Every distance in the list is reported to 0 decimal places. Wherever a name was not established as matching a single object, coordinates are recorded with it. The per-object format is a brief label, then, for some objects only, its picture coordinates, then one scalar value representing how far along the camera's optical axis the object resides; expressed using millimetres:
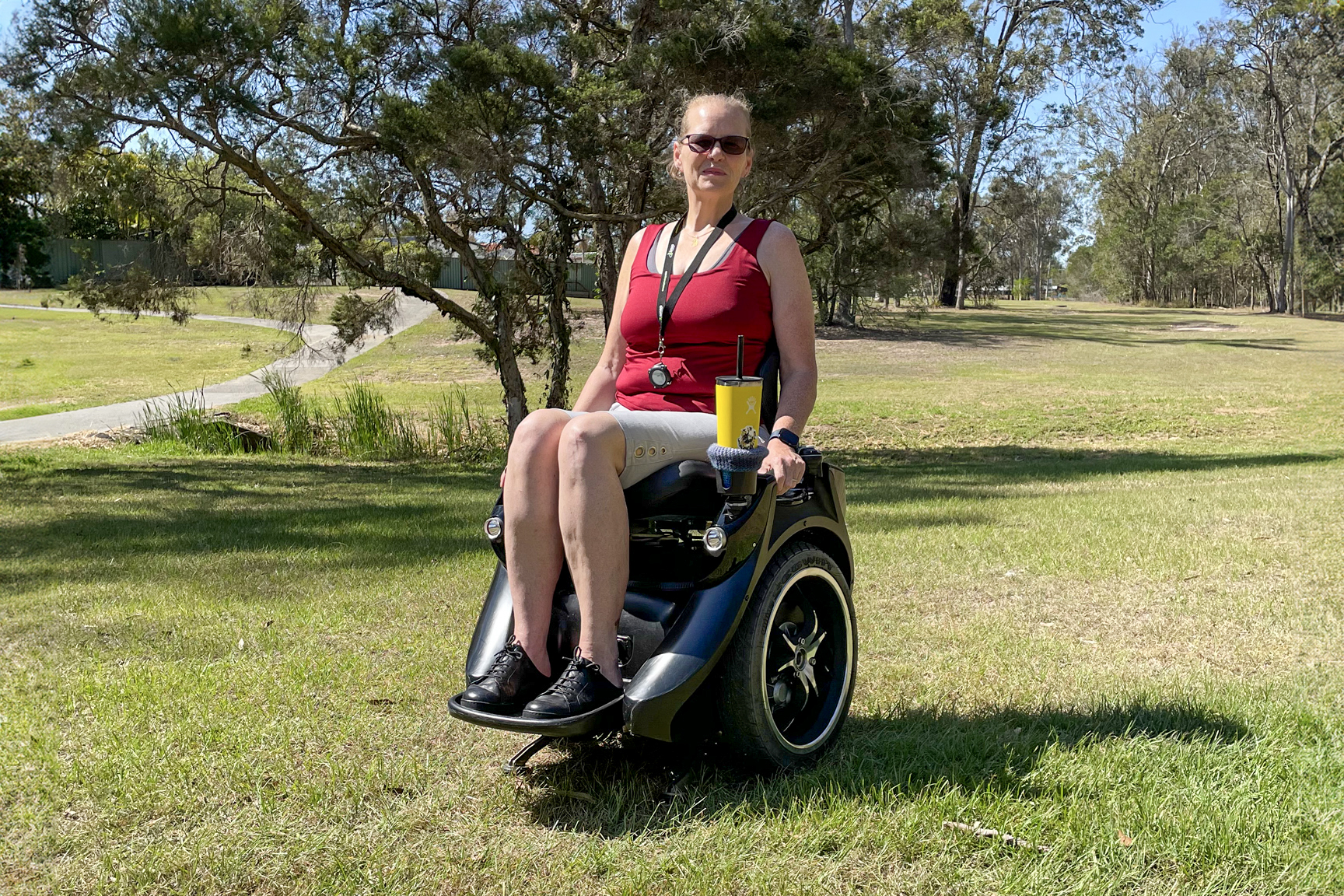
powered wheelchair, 3156
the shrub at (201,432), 16922
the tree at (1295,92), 51719
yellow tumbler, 3131
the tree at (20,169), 11914
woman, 3201
